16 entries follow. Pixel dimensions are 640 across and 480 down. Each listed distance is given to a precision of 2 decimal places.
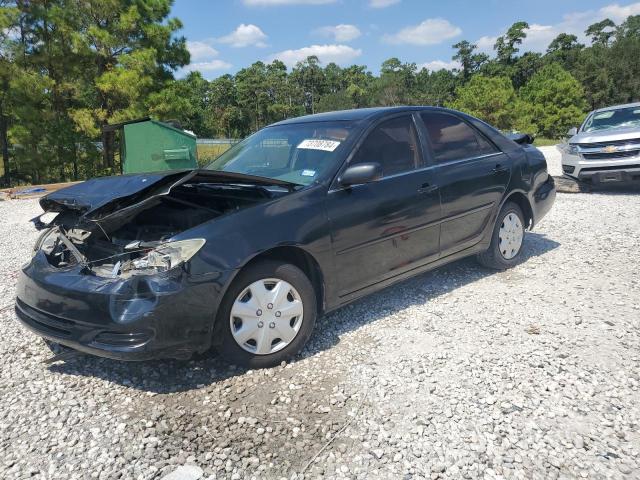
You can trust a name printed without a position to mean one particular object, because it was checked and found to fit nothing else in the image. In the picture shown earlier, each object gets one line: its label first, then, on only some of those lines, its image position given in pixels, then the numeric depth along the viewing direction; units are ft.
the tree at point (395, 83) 219.20
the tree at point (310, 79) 288.30
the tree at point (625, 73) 155.53
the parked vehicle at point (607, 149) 28.27
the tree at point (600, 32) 247.29
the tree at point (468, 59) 233.14
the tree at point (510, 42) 213.25
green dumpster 37.29
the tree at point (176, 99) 52.49
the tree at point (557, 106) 121.49
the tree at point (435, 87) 218.63
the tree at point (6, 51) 45.50
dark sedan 8.61
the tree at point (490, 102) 112.37
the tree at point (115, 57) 49.55
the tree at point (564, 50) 186.65
